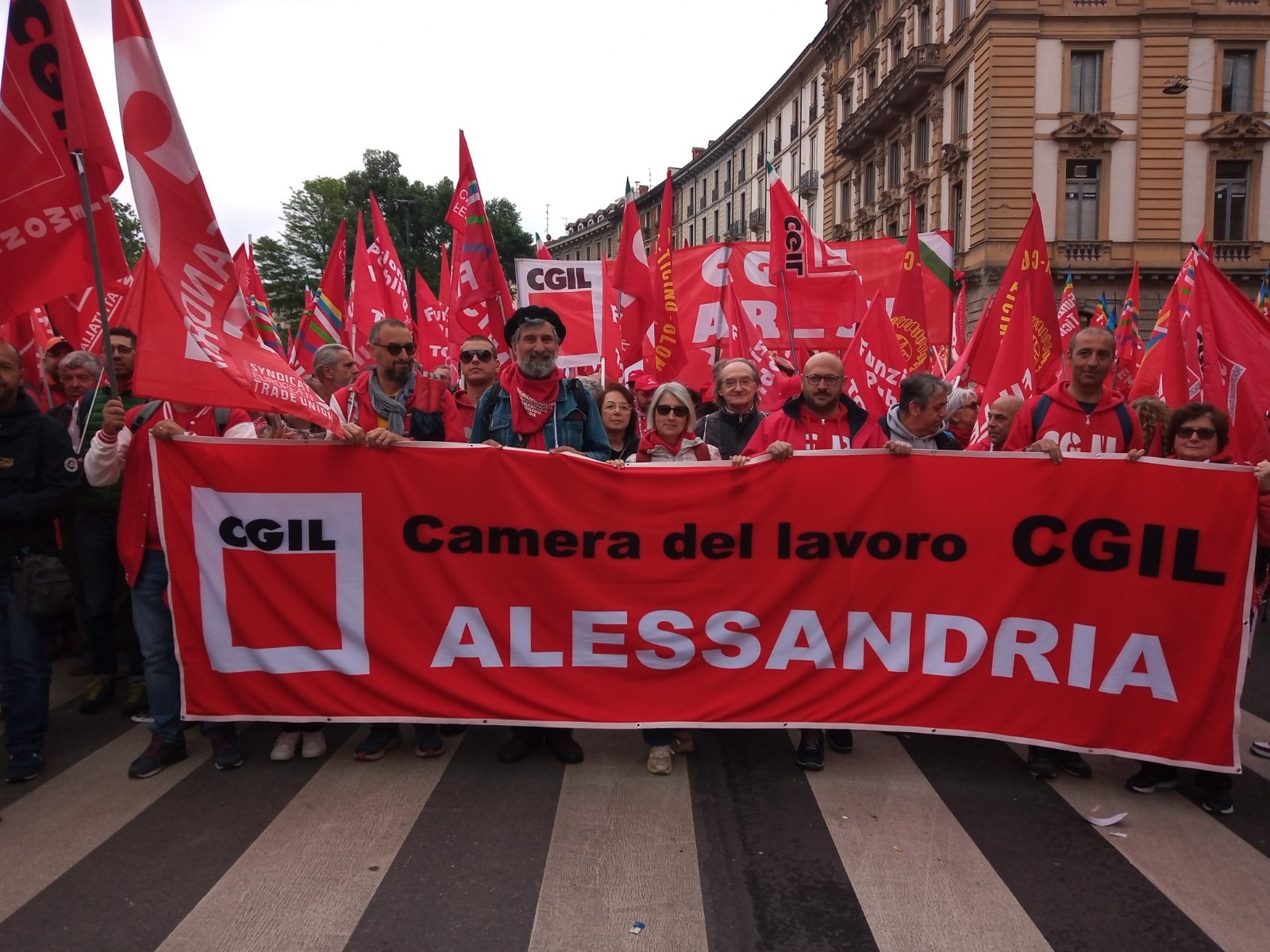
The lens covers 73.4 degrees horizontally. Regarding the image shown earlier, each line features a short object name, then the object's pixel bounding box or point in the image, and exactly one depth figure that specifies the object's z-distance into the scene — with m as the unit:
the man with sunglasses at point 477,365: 5.14
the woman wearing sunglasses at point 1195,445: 3.84
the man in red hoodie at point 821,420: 4.30
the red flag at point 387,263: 9.87
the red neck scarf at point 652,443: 4.67
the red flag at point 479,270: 6.22
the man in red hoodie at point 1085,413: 4.33
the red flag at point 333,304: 11.43
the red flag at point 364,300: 9.82
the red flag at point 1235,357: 4.38
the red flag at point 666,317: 8.06
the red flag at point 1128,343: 10.18
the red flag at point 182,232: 3.45
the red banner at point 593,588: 4.02
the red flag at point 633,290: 7.99
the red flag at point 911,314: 7.83
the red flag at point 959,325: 11.51
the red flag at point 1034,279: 6.43
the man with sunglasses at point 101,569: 4.68
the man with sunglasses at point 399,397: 4.45
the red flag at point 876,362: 6.04
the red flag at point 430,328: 10.79
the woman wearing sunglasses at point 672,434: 4.61
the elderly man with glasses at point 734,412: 5.13
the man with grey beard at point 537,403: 4.36
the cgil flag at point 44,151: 3.49
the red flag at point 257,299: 9.85
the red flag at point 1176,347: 4.84
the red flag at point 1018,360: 6.12
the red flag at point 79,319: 6.46
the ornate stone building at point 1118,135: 28.64
